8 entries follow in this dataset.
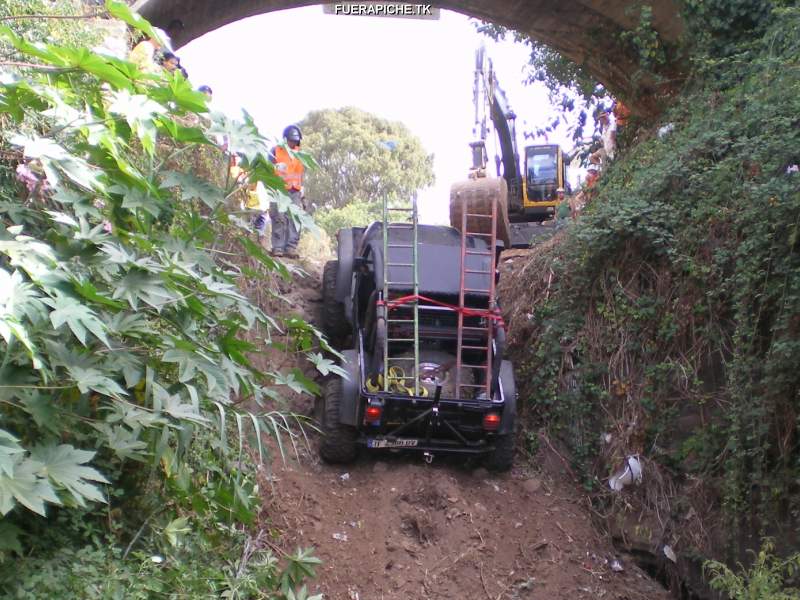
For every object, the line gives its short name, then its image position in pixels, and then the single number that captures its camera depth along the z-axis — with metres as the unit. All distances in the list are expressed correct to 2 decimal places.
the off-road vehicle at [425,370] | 7.93
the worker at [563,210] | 12.96
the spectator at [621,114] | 12.76
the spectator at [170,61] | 7.48
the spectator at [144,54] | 7.37
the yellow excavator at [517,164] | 16.25
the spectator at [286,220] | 11.36
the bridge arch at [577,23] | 11.90
